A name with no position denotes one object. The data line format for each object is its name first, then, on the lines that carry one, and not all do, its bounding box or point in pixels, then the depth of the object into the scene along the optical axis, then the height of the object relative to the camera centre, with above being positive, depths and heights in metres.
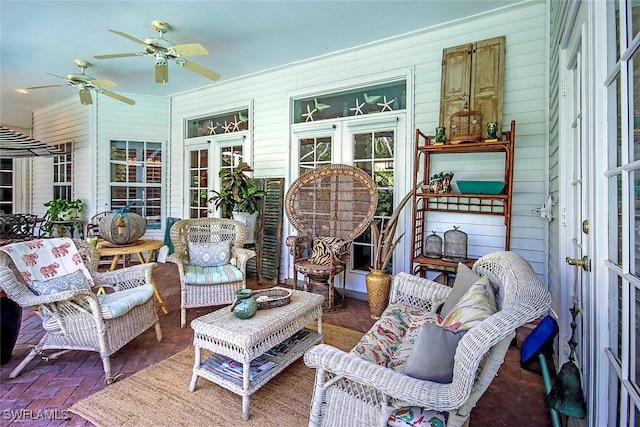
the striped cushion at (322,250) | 3.66 -0.42
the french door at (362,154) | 3.86 +0.75
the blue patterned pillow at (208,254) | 3.44 -0.44
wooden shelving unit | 2.92 +0.14
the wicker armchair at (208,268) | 3.14 -0.55
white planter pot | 4.38 -0.11
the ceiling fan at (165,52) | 3.14 +1.57
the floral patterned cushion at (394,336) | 1.64 -0.69
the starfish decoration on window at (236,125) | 5.26 +1.40
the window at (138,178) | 6.01 +0.63
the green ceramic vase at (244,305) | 2.03 -0.58
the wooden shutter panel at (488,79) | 3.20 +1.32
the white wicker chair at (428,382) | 1.14 -0.63
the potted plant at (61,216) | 5.71 -0.07
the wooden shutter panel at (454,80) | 3.35 +1.37
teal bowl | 2.97 +0.24
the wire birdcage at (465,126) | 3.03 +0.86
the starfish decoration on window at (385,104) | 3.93 +1.31
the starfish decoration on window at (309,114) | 4.51 +1.36
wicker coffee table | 1.82 -0.75
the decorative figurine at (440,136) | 3.14 +0.73
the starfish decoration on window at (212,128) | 5.57 +1.43
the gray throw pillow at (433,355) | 1.27 -0.55
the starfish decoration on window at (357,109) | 4.12 +1.31
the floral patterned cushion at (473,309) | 1.34 -0.41
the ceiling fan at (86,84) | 3.96 +1.57
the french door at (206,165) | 5.33 +0.80
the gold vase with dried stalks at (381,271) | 3.33 -0.59
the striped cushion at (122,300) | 2.24 -0.65
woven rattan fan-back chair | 3.59 -0.06
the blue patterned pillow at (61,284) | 2.28 -0.52
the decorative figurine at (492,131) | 2.93 +0.73
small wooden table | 3.16 -0.36
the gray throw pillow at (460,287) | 1.91 -0.43
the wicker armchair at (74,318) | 2.12 -0.72
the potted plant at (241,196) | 4.36 +0.22
